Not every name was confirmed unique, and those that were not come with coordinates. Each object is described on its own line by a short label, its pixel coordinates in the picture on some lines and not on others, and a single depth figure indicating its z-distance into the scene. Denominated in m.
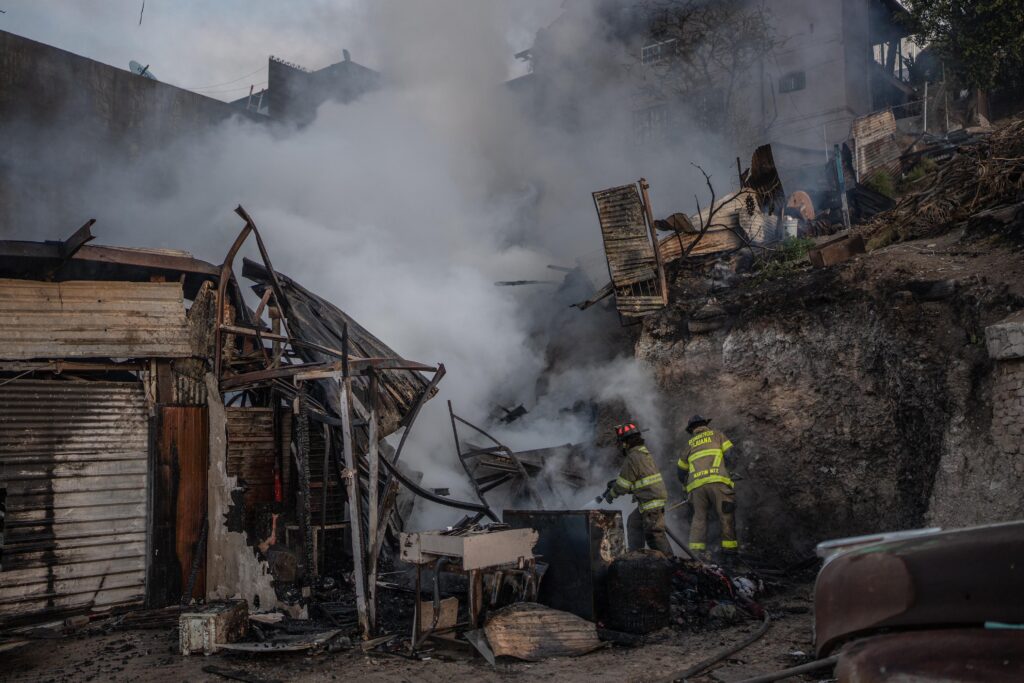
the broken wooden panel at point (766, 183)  13.59
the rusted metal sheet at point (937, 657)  1.97
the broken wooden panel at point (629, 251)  12.04
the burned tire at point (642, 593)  6.46
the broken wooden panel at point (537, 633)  5.96
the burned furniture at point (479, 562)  6.10
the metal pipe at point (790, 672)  3.11
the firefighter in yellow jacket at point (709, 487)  8.02
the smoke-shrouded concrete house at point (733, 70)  21.73
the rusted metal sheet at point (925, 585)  2.05
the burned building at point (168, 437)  7.40
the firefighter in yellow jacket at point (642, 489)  7.89
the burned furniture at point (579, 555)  6.59
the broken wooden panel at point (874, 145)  17.58
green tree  17.94
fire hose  5.16
